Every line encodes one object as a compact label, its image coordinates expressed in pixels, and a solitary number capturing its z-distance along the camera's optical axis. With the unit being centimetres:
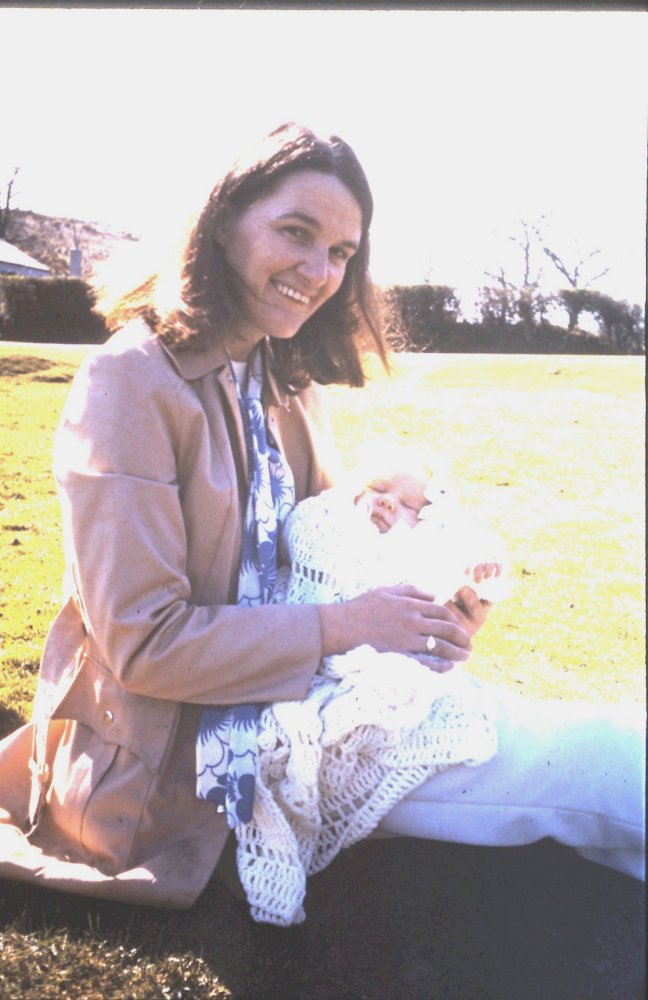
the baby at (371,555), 233
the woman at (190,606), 198
